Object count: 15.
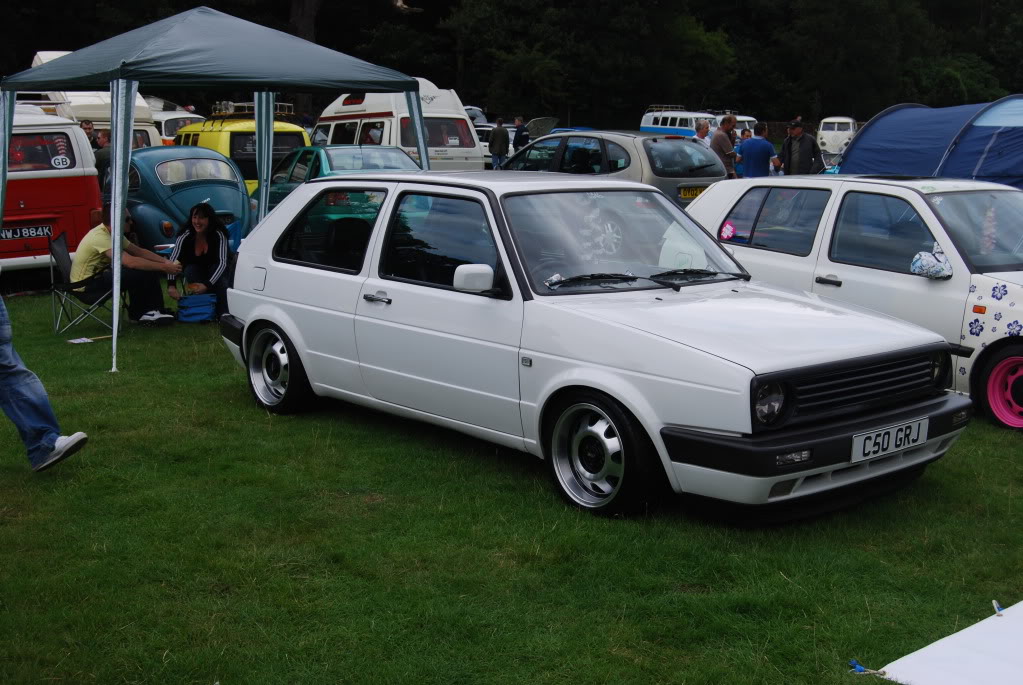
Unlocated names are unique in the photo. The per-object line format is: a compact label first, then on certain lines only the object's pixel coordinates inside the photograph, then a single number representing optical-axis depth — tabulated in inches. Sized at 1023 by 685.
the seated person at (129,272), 410.3
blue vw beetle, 533.6
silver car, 597.0
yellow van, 731.4
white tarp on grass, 149.3
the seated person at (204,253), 434.6
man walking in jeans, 231.8
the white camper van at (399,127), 823.7
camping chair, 408.8
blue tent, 524.4
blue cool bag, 426.3
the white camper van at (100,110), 816.9
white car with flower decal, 274.4
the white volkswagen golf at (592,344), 190.7
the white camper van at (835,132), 1705.2
